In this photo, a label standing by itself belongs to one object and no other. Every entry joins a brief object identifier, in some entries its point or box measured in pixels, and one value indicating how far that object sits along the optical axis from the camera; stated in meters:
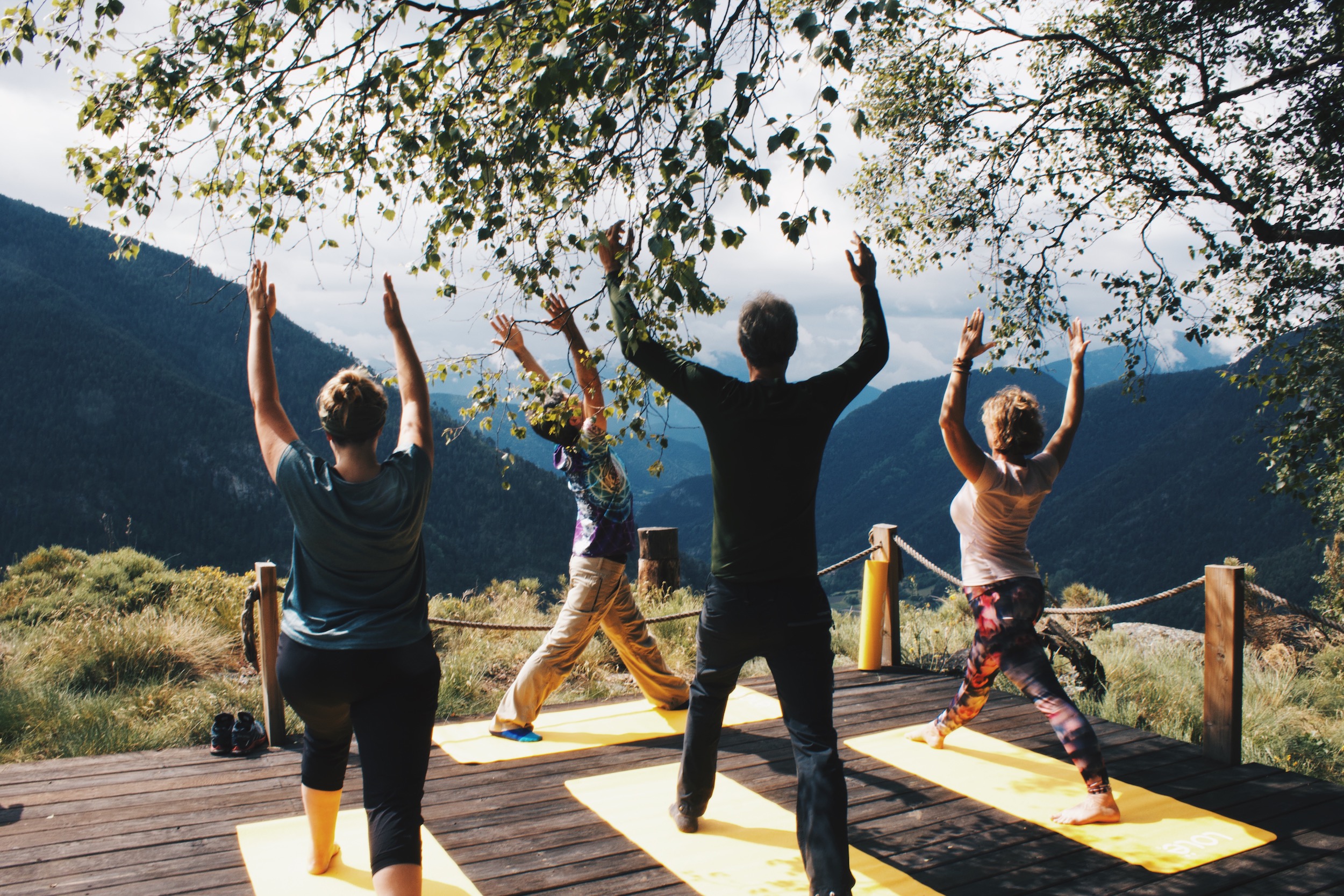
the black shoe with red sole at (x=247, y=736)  4.34
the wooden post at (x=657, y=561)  8.34
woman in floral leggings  3.54
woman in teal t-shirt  2.29
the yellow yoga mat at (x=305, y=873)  3.01
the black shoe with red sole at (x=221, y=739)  4.32
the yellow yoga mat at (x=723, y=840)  3.07
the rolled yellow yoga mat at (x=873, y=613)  5.77
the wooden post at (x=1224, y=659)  4.20
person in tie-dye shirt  4.14
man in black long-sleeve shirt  2.67
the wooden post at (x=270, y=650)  4.33
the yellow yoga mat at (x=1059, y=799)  3.35
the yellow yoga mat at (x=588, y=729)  4.45
